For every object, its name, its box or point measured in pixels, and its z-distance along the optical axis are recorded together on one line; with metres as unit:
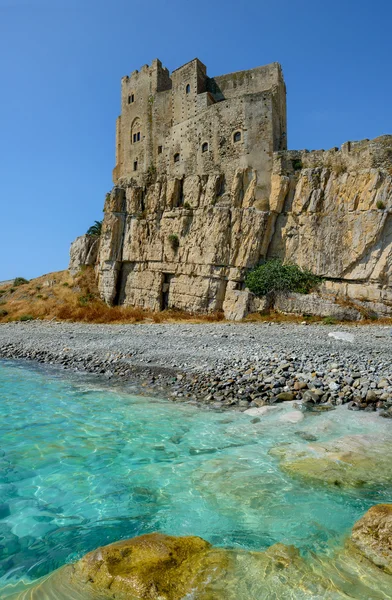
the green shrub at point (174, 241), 28.77
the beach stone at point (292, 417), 7.54
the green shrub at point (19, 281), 39.97
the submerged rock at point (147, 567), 2.79
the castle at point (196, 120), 28.13
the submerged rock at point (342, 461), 5.06
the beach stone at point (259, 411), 8.11
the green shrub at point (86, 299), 30.89
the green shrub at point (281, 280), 23.75
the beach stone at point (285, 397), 8.93
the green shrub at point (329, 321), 20.44
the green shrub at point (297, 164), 26.20
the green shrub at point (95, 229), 39.47
